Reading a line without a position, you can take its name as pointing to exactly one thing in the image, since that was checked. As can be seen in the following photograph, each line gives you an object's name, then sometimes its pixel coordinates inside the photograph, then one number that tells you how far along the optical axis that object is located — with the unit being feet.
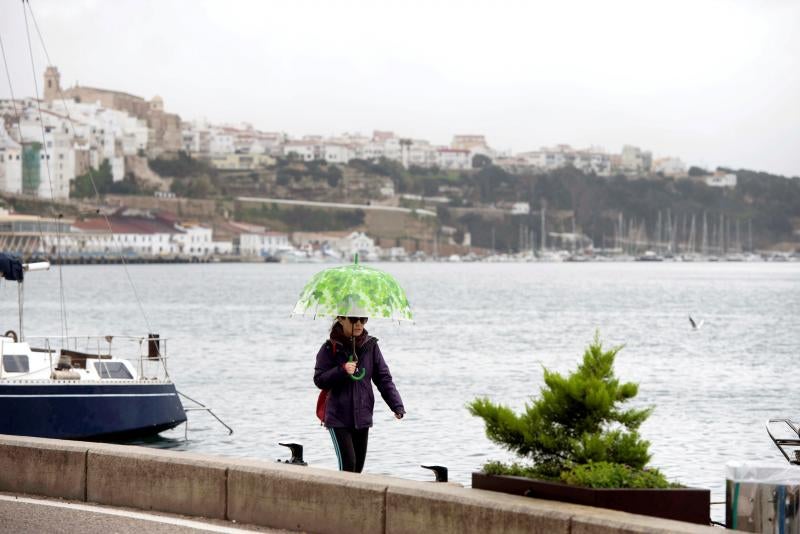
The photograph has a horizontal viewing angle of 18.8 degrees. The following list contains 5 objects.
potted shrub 37.95
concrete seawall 37.64
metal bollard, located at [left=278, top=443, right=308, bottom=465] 47.74
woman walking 48.88
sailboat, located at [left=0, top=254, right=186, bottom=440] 103.17
